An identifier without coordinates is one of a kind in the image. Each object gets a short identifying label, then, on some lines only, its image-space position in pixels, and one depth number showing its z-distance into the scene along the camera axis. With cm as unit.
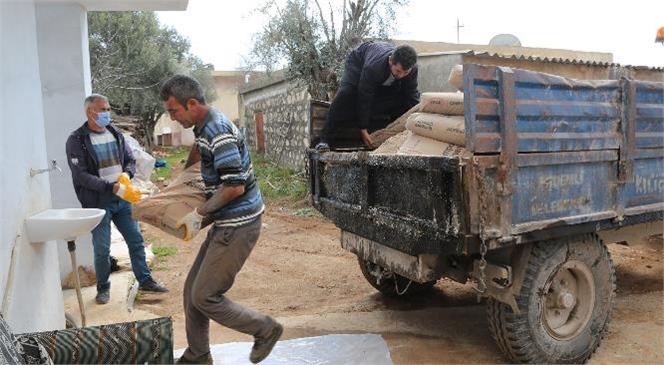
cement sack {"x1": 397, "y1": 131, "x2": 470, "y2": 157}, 323
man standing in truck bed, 442
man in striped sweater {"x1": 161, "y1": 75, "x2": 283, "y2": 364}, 295
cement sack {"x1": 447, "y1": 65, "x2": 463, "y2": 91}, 320
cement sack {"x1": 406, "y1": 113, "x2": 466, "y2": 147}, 318
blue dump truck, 294
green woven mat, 259
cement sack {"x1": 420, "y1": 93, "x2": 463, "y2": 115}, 327
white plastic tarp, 347
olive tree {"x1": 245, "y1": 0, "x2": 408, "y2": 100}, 1061
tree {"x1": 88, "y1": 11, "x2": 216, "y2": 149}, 1673
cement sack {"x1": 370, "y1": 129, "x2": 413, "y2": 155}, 384
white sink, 330
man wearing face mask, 452
